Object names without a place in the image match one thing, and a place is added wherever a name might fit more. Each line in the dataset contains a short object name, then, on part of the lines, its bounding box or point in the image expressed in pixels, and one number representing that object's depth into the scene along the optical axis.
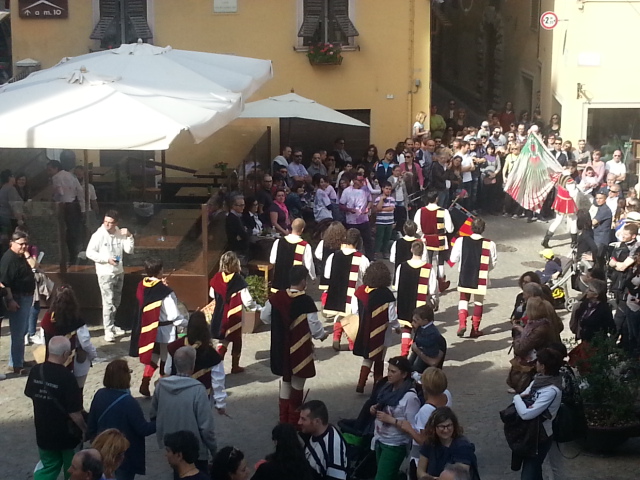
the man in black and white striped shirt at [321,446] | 7.23
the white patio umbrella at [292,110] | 18.08
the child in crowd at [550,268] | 14.55
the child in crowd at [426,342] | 9.69
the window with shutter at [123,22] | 21.20
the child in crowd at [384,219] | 16.73
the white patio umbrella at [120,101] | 11.82
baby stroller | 14.35
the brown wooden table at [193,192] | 17.12
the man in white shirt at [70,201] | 13.25
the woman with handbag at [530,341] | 9.48
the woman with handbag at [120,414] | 7.62
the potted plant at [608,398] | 9.45
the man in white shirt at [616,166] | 20.00
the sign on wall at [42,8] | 21.20
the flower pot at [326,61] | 21.12
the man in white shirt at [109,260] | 12.84
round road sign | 22.86
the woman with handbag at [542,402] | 7.93
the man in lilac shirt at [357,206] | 16.22
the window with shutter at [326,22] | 21.11
